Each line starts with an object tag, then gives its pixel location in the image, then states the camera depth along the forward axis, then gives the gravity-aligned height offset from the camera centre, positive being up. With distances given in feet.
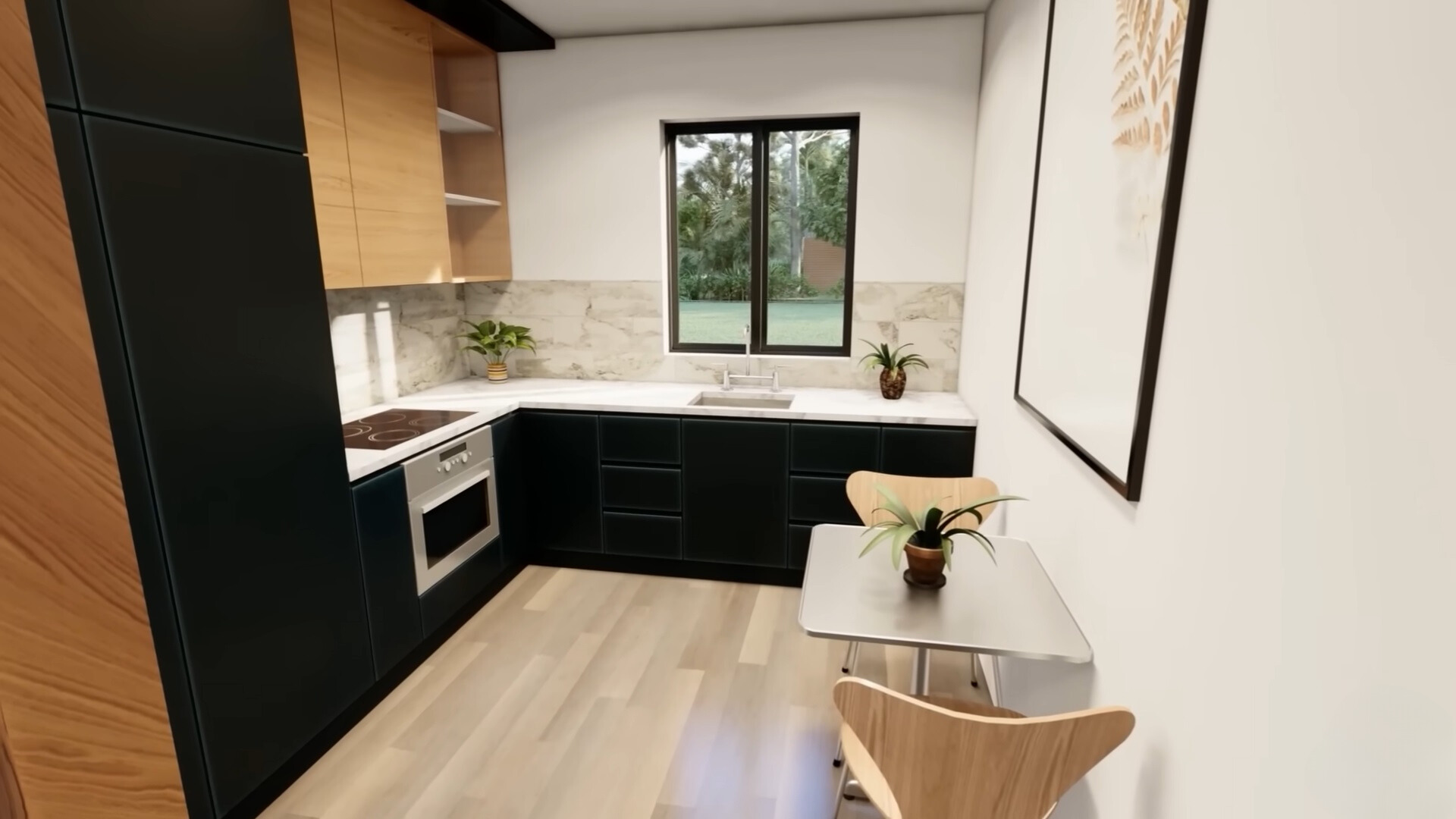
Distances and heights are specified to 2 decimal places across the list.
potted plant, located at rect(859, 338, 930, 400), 10.82 -1.58
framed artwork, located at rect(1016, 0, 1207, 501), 3.87 +0.39
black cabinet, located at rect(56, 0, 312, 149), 4.73 +1.58
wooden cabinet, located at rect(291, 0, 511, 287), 7.86 +1.91
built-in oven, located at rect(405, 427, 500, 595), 8.47 -3.09
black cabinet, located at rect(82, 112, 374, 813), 5.10 -1.28
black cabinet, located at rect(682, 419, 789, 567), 10.34 -3.35
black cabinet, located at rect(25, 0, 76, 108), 4.37 +1.40
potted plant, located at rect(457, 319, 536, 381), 12.16 -1.23
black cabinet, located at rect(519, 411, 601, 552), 10.86 -3.35
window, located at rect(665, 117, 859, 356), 11.65 +0.66
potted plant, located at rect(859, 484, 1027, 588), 5.46 -2.16
